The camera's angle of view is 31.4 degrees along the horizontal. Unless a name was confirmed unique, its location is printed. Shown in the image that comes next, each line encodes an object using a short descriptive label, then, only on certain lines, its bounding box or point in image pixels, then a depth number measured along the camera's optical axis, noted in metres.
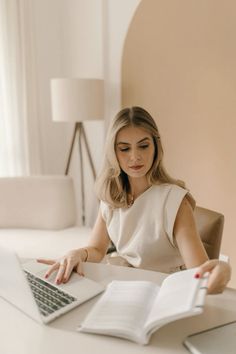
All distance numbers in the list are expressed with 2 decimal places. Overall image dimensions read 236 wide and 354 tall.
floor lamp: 3.15
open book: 0.93
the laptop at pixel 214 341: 0.92
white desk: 0.96
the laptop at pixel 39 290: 1.05
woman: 1.59
